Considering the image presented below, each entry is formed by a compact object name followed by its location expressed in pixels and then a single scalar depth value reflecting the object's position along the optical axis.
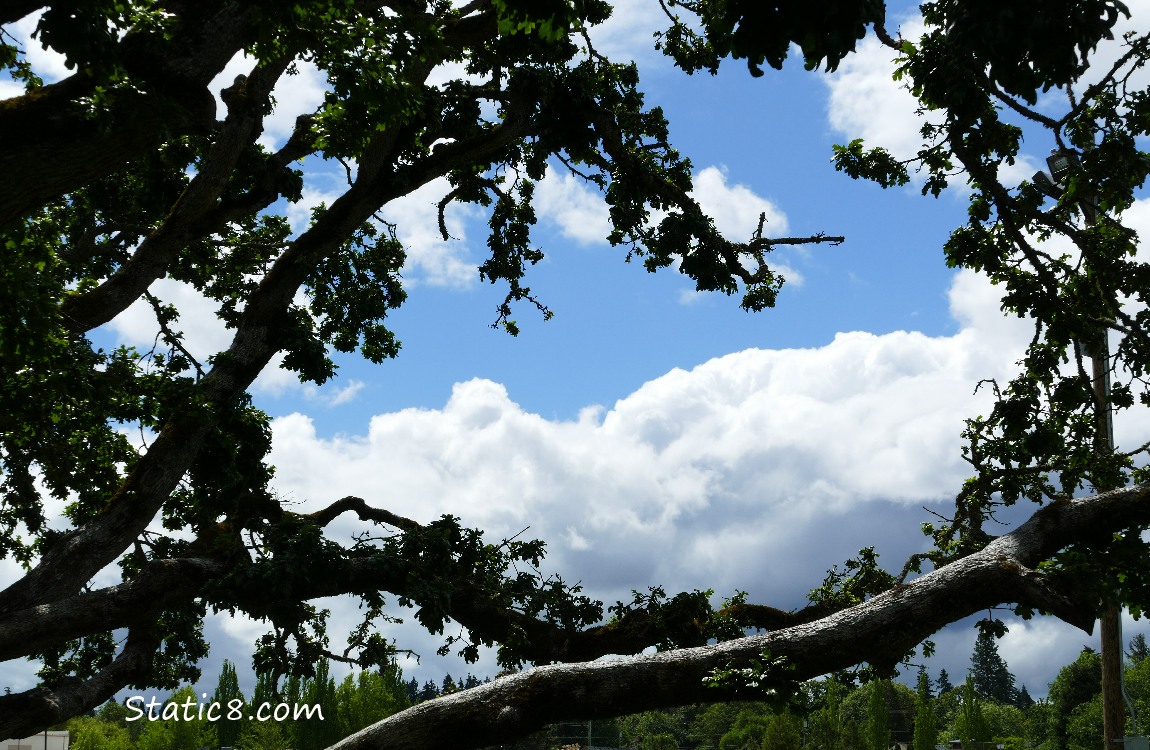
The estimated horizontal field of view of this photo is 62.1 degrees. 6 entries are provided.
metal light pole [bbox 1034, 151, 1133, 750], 15.16
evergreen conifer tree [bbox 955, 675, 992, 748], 60.82
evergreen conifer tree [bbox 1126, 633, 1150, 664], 125.81
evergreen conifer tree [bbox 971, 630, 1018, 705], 154.88
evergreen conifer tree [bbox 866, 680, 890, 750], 59.62
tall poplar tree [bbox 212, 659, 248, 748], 63.91
